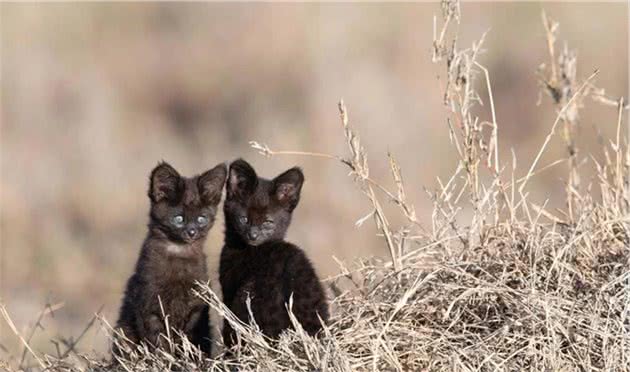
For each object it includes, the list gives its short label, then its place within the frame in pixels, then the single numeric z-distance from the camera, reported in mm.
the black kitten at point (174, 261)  13570
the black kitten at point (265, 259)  13242
